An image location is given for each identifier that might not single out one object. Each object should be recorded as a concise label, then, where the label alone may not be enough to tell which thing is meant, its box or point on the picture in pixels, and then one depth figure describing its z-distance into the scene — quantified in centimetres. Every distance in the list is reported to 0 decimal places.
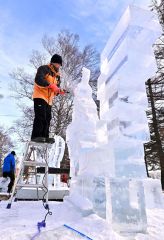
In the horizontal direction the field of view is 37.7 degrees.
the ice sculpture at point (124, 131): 245
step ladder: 330
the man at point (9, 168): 880
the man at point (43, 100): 343
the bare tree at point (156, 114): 1324
